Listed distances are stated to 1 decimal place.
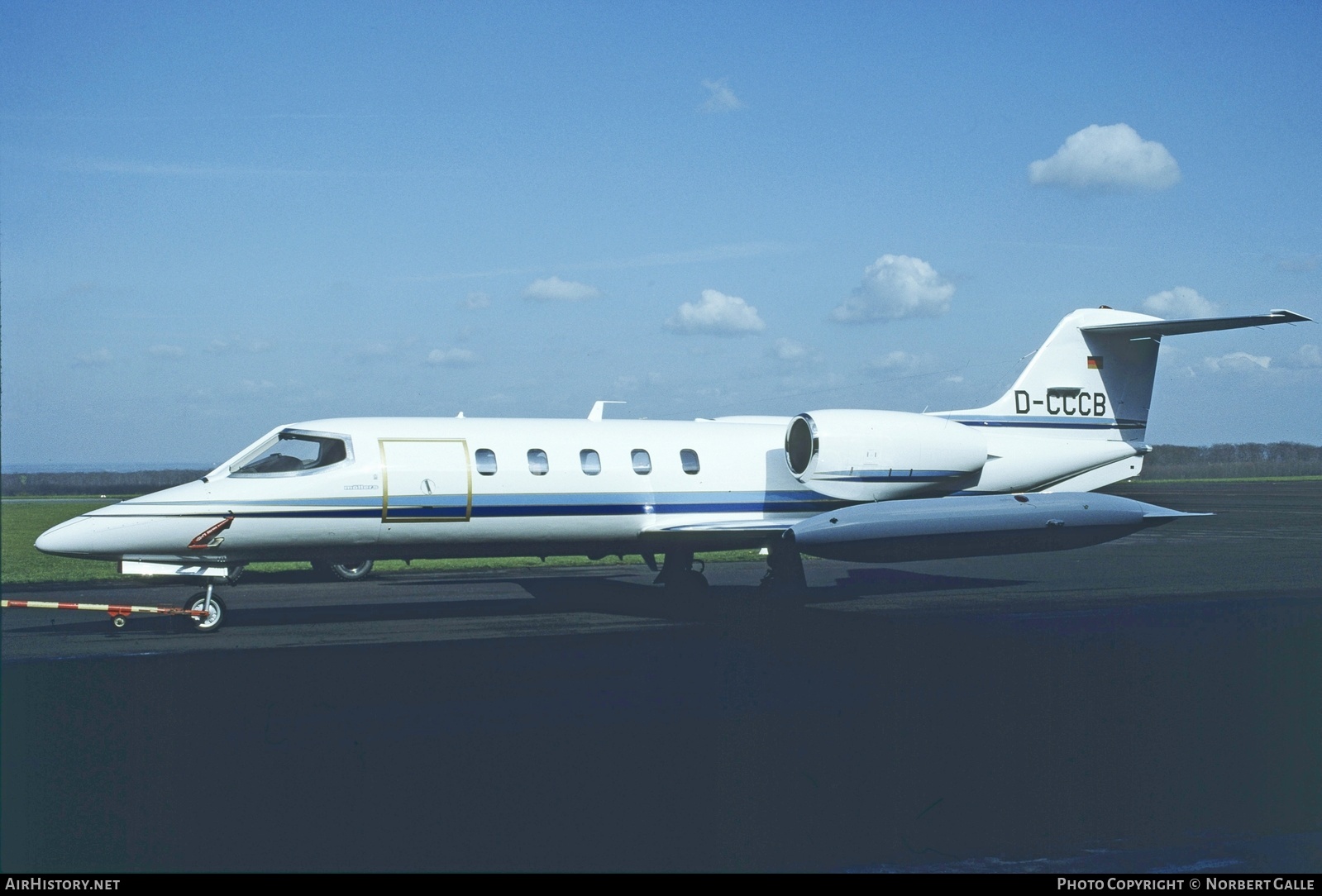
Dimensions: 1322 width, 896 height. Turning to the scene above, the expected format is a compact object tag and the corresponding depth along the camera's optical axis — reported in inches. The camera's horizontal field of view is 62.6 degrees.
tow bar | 509.4
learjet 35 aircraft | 539.8
